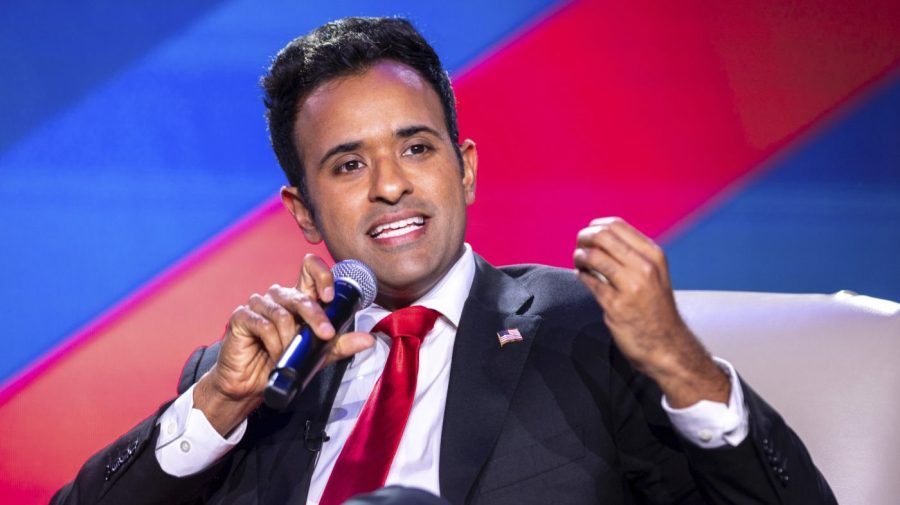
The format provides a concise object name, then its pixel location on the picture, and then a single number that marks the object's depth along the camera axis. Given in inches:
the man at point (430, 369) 139.2
